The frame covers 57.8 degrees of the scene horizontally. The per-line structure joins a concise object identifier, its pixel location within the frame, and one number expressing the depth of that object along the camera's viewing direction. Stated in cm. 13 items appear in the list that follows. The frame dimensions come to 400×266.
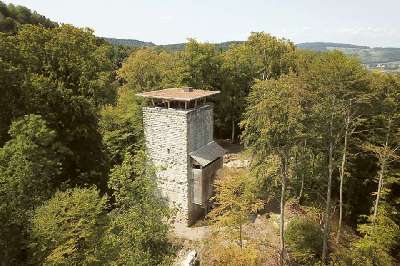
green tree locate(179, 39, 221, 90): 3853
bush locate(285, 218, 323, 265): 2294
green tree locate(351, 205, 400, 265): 2197
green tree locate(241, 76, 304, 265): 1931
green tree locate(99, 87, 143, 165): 3197
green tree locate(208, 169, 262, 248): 2244
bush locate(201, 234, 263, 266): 1848
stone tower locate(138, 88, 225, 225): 2650
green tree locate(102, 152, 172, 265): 1531
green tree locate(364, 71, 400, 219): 2452
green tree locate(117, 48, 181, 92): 4539
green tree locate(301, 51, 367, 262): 2208
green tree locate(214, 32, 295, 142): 4147
